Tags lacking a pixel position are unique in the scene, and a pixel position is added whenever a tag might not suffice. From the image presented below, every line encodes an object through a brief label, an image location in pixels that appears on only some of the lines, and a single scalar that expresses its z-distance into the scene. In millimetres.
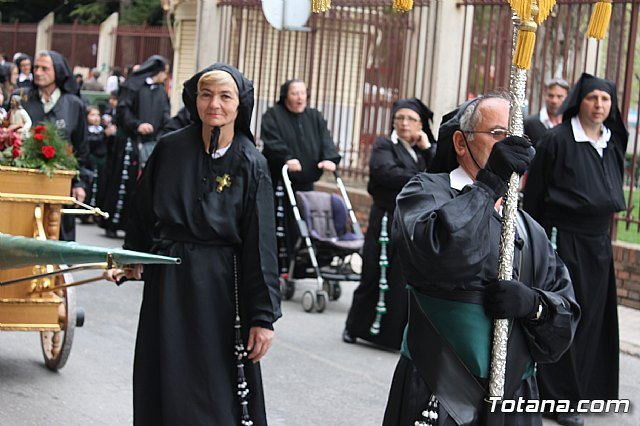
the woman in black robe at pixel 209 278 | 5438
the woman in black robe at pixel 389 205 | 9500
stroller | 11031
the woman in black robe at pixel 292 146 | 11812
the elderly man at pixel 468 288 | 4016
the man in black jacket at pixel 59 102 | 10031
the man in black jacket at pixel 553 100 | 10703
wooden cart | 7281
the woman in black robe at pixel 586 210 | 7805
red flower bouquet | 7418
